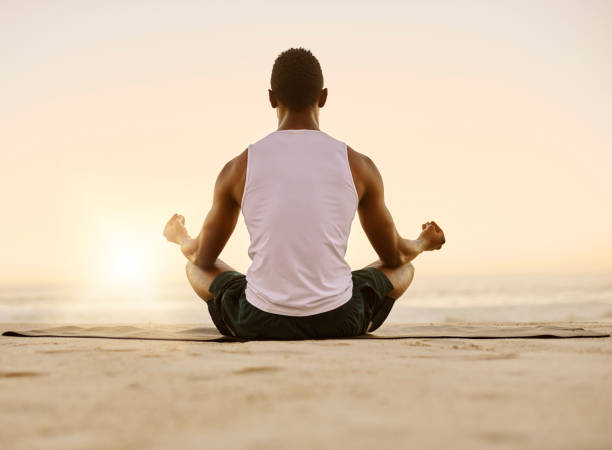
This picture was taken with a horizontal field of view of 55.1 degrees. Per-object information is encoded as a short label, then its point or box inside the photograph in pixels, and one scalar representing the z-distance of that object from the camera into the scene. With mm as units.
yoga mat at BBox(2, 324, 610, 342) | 3156
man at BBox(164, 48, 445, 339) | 2822
